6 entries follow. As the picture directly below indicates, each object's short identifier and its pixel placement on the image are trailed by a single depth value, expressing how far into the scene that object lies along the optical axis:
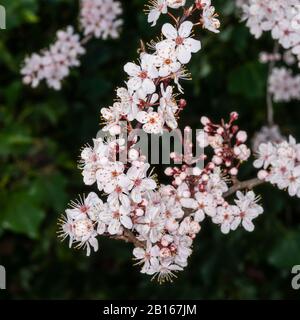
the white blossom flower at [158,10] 0.54
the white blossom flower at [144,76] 0.51
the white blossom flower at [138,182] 0.51
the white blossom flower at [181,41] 0.52
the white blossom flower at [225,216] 0.56
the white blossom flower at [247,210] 0.57
